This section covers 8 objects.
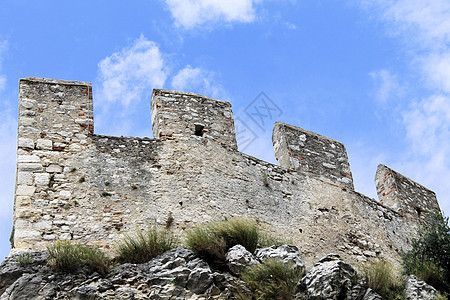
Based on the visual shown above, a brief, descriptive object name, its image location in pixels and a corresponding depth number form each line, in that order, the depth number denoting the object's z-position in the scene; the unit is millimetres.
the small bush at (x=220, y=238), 11070
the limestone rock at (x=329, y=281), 10305
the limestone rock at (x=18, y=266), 10203
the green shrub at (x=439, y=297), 10487
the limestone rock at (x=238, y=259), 10875
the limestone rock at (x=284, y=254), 10940
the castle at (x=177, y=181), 11805
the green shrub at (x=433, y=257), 11422
